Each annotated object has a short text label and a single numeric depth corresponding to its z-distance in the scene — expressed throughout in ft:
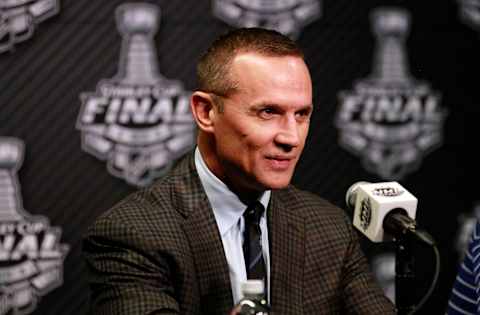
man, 9.41
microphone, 8.88
